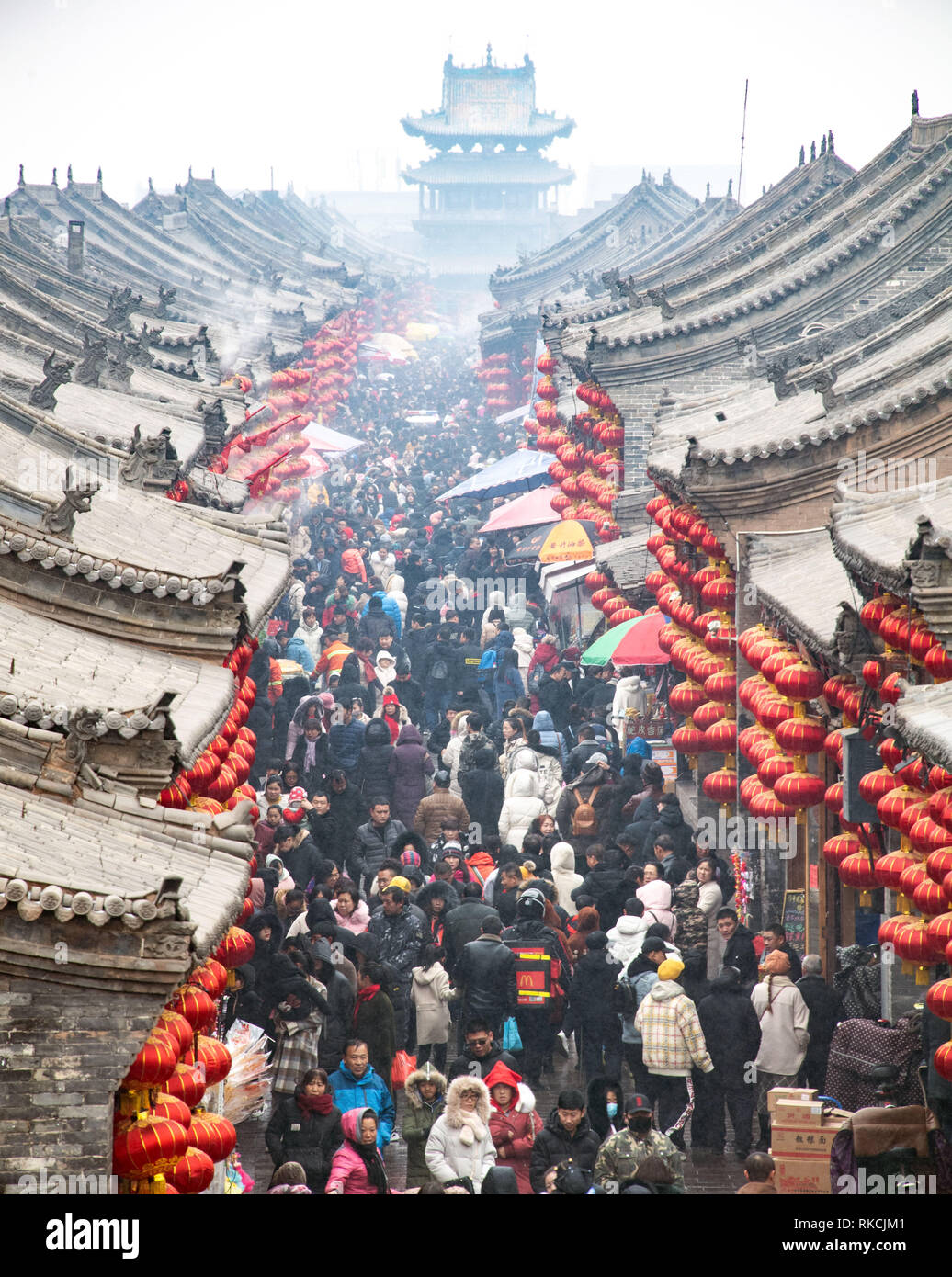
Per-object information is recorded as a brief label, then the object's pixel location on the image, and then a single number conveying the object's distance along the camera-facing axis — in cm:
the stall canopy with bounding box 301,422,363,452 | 3803
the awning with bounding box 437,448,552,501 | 3058
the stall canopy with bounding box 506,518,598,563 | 2370
